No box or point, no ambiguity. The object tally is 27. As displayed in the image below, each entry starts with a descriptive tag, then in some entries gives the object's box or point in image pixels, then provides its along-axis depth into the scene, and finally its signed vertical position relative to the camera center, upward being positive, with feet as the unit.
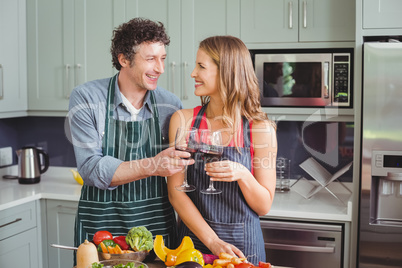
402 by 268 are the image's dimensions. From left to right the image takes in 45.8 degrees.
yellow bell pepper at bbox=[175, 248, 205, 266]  4.54 -1.46
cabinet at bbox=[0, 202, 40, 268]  9.13 -2.66
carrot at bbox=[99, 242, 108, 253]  4.75 -1.44
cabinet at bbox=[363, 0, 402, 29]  8.19 +1.57
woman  6.00 -0.72
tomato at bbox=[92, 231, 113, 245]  4.89 -1.37
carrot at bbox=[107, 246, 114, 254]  4.77 -1.46
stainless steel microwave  9.15 +0.54
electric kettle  10.73 -1.39
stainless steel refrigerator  8.02 -0.91
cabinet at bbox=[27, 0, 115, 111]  10.46 +1.29
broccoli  4.75 -1.36
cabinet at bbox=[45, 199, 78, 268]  9.80 -2.61
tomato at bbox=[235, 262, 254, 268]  4.48 -1.52
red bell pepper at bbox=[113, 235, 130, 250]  4.86 -1.42
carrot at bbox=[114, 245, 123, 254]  4.74 -1.46
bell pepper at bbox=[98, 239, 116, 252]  4.79 -1.41
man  6.40 -0.40
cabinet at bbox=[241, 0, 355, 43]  9.04 +1.63
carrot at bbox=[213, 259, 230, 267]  4.64 -1.54
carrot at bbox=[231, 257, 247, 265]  4.63 -1.53
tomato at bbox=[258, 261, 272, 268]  4.47 -1.52
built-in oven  8.48 -2.50
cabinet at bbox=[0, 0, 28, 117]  10.41 +1.03
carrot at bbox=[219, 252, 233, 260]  4.75 -1.52
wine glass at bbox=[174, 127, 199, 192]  5.24 -0.40
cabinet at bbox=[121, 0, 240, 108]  9.66 +1.61
